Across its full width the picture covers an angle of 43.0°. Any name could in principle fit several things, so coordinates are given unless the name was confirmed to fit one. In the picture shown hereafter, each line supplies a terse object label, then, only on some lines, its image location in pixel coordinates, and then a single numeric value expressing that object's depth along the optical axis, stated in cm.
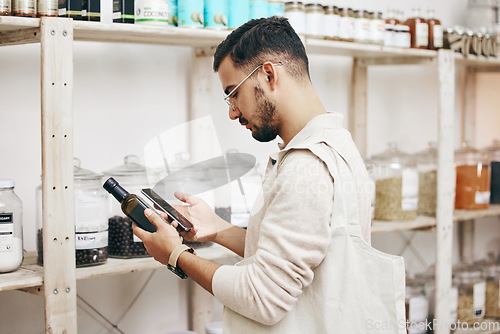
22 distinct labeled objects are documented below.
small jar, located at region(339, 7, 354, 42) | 214
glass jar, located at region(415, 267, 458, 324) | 259
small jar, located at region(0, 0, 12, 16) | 147
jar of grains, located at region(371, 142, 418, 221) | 235
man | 107
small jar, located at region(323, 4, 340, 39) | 210
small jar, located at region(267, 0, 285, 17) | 194
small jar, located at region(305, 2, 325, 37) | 206
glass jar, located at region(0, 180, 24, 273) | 154
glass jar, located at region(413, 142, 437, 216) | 250
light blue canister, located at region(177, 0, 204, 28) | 175
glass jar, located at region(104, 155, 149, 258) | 178
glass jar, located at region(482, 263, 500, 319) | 275
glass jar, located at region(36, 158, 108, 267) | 165
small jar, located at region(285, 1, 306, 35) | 201
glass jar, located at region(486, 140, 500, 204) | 281
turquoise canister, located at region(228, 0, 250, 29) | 184
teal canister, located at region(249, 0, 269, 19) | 190
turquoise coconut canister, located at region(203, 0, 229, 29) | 180
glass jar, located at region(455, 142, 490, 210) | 267
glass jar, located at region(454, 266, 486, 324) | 267
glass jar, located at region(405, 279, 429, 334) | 250
